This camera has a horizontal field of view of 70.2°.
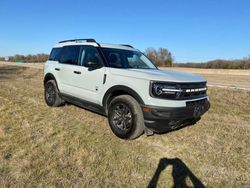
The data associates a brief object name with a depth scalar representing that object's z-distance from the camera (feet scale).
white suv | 10.25
